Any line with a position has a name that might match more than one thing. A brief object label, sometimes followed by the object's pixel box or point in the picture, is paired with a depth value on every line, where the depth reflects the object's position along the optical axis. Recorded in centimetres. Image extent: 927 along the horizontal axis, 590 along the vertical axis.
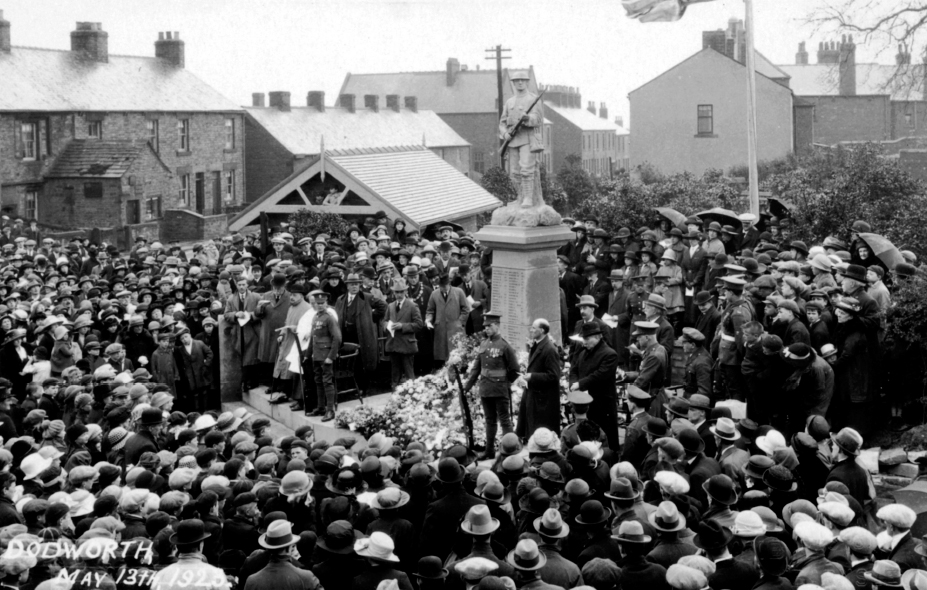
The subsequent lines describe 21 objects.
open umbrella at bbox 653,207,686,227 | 1716
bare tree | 1730
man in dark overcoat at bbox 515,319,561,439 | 1069
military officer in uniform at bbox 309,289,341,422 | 1320
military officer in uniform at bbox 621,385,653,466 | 921
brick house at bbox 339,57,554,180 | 7412
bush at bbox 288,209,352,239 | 2311
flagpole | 2002
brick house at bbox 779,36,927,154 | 5216
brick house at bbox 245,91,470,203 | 5297
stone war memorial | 1378
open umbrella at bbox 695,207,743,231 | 1725
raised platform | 1322
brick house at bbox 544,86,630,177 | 7894
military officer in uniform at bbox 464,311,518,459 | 1101
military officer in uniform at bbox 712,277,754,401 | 1102
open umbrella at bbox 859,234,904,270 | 1323
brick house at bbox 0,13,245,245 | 4106
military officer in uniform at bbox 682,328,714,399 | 1091
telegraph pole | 4564
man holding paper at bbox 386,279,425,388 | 1399
